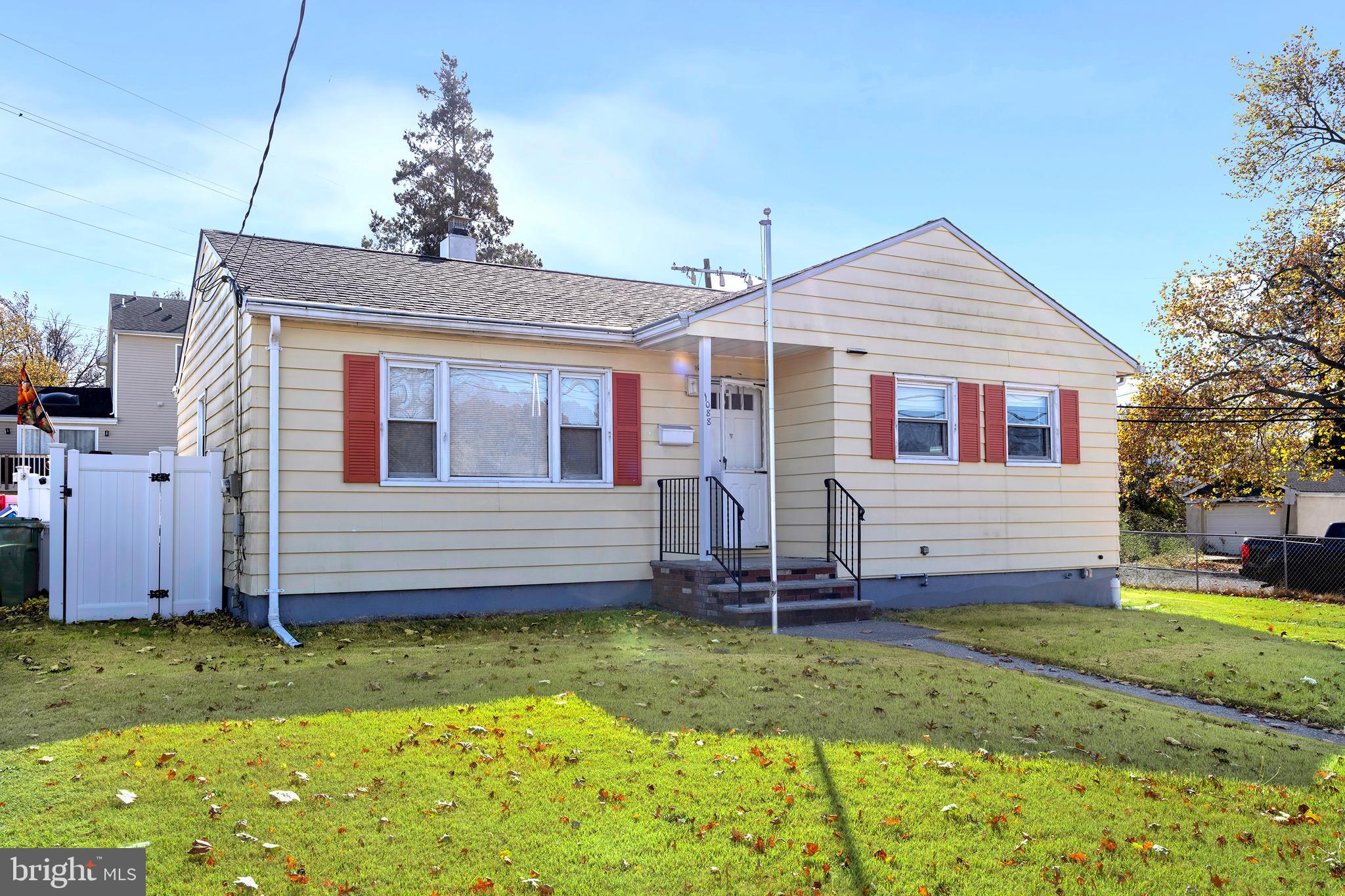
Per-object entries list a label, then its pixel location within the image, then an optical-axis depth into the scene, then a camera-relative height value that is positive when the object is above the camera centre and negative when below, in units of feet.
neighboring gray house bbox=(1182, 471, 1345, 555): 93.76 -4.19
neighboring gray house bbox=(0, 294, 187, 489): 93.25 +7.69
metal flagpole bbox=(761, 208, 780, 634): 28.94 +2.31
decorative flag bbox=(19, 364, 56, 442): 43.60 +3.45
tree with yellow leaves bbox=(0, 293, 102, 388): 122.72 +17.90
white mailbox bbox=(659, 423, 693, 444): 36.94 +1.49
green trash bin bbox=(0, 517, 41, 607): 37.11 -3.29
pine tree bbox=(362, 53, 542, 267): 108.88 +33.76
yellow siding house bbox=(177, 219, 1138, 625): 31.19 +1.52
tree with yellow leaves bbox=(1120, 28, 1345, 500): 60.44 +9.35
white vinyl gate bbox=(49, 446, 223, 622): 31.78 -2.07
